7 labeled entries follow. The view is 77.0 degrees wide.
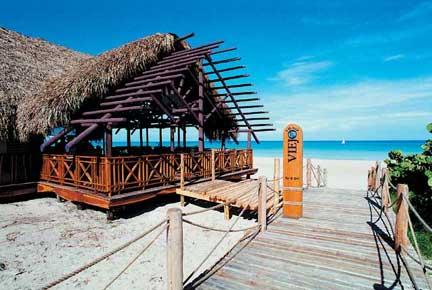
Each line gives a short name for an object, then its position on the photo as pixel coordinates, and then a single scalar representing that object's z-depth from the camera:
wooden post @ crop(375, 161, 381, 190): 9.76
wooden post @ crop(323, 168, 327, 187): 13.63
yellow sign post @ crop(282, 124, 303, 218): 6.85
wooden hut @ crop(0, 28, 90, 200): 10.12
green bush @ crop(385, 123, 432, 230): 8.63
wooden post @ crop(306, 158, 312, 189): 12.35
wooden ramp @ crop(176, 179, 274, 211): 8.66
